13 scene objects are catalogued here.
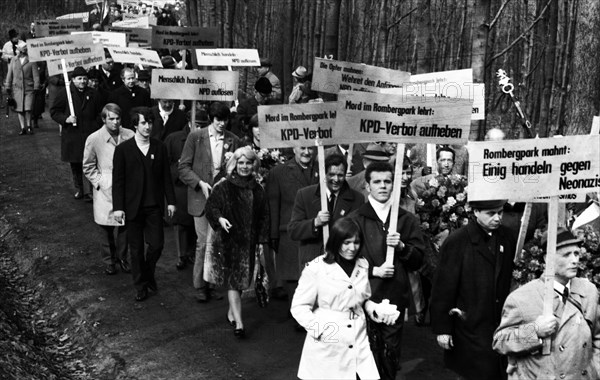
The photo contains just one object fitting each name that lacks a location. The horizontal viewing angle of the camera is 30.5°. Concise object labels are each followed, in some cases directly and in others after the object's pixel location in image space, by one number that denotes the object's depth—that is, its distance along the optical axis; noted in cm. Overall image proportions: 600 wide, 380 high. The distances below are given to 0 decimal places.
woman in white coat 780
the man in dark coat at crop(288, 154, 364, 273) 986
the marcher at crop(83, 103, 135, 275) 1294
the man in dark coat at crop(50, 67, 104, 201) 1638
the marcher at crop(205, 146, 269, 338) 1073
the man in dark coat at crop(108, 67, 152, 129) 1689
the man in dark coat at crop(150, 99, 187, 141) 1514
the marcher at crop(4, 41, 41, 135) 2270
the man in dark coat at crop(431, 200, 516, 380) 808
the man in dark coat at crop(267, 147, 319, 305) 1127
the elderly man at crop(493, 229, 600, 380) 690
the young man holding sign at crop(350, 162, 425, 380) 859
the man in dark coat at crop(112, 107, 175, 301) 1192
